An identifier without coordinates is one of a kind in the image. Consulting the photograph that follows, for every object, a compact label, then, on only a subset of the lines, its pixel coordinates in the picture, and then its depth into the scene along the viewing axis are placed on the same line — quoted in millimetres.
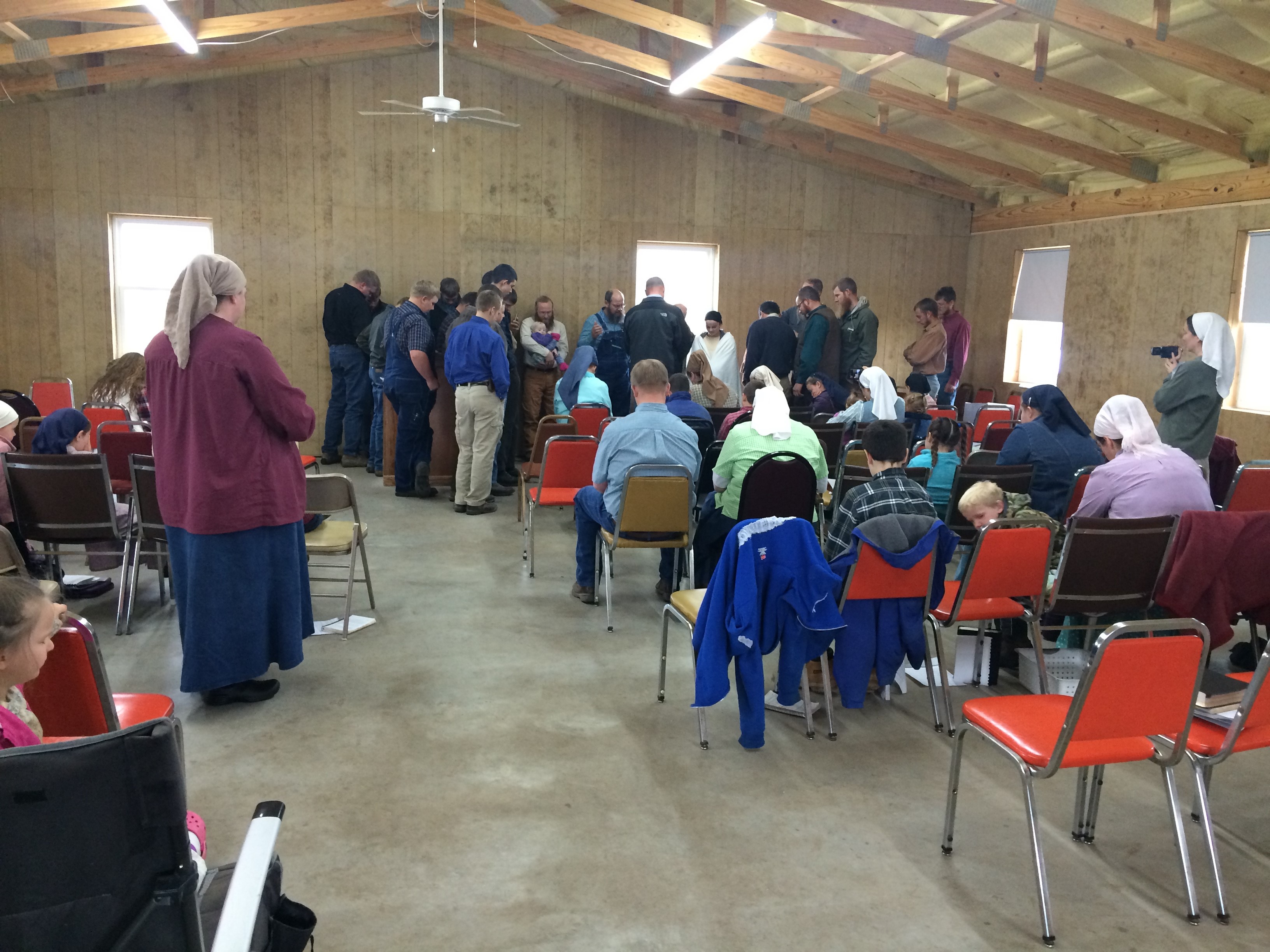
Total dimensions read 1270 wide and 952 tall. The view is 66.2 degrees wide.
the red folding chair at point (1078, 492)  4465
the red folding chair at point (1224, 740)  2303
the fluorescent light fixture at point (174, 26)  5742
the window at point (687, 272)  10711
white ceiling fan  6133
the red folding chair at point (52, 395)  7957
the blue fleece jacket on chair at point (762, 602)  3039
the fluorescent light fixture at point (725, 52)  5785
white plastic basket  3727
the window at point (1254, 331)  7324
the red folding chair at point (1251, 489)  4434
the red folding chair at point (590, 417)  6699
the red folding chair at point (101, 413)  5797
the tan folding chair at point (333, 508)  4273
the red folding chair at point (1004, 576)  3281
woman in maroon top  3152
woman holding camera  5371
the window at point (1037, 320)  9742
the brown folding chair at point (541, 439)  6074
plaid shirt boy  3307
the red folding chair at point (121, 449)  4695
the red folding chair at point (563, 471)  5164
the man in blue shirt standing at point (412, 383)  7078
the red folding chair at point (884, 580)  3154
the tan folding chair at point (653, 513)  4297
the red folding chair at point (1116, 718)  2156
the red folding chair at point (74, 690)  2084
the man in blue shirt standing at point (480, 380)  6594
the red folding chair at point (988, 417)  7641
